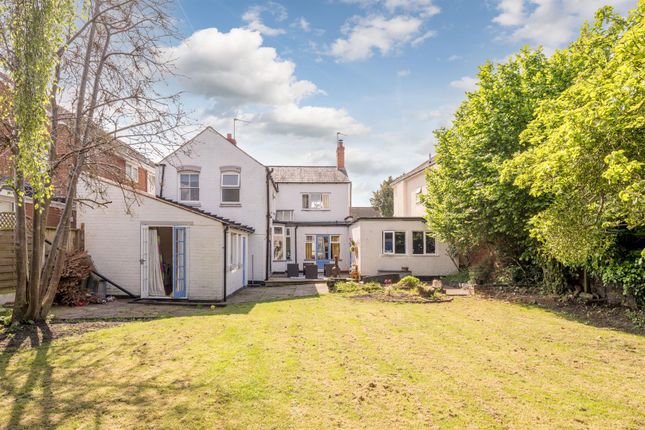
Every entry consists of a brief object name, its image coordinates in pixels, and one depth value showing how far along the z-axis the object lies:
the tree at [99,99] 9.77
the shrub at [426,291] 16.06
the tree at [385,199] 54.28
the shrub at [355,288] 17.70
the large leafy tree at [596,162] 8.08
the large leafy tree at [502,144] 14.76
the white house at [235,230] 15.35
